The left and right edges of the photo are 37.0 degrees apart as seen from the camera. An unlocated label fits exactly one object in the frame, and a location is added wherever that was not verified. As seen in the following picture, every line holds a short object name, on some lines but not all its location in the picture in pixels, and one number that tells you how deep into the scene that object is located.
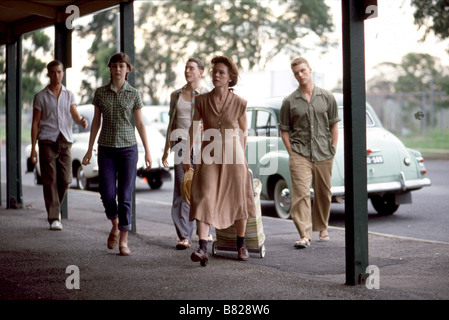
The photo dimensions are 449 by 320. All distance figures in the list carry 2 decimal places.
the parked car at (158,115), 20.23
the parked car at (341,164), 10.04
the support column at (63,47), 9.92
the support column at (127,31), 8.62
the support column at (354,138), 5.31
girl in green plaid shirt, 6.99
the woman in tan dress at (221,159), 6.50
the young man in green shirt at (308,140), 7.75
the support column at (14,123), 11.37
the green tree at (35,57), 30.28
